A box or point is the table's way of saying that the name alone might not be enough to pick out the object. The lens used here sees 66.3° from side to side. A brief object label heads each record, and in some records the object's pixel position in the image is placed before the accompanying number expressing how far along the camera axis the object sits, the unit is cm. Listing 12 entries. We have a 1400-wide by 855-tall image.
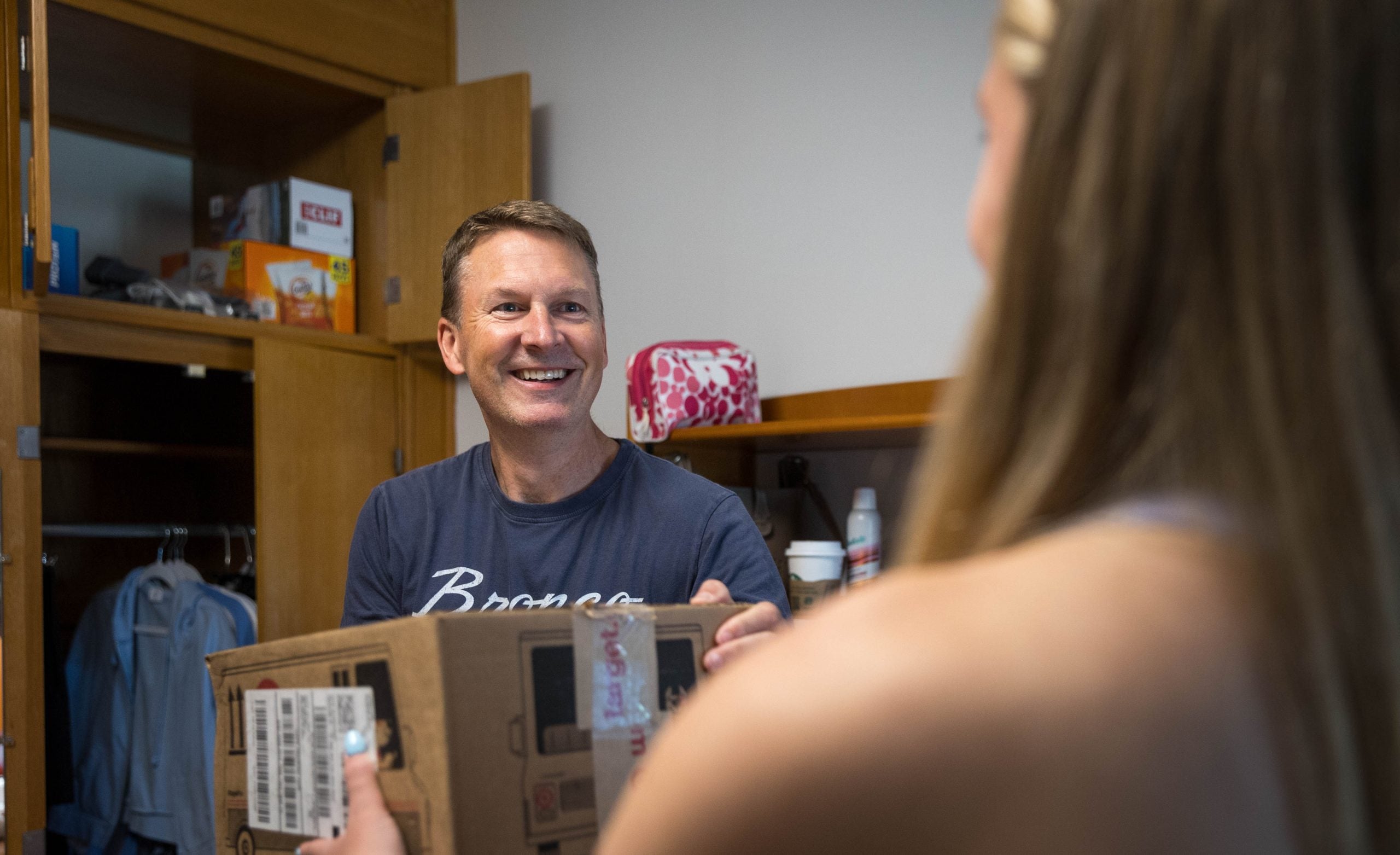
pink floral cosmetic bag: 215
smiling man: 137
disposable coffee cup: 199
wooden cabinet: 227
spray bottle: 204
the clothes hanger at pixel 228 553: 303
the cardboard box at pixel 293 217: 293
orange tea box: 283
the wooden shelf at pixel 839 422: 192
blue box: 250
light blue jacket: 251
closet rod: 265
